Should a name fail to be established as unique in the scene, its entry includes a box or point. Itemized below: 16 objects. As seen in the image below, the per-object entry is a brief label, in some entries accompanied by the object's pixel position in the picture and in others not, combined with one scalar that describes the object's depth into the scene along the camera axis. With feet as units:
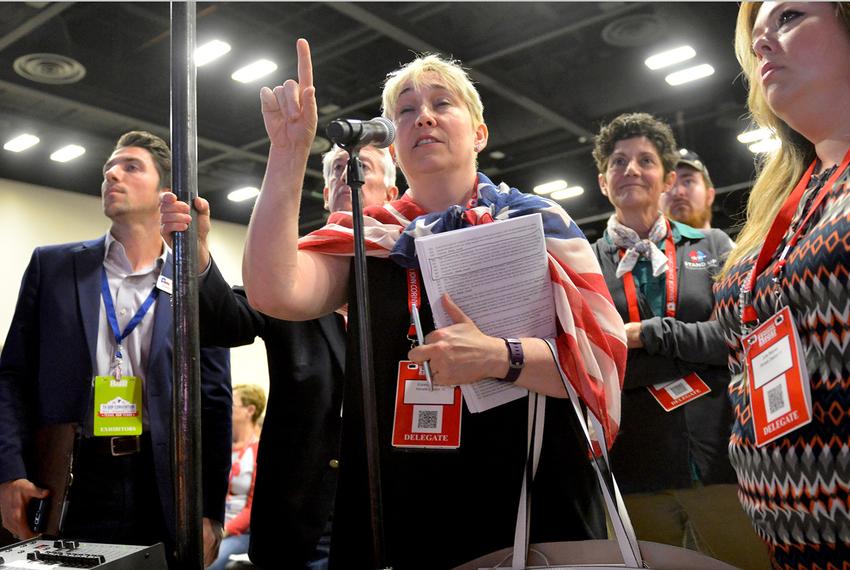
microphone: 3.77
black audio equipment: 3.11
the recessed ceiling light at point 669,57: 18.03
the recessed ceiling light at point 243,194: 25.59
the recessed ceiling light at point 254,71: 17.37
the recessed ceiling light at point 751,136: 21.39
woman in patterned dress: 3.29
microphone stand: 3.47
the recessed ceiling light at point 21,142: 20.51
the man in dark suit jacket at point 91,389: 6.36
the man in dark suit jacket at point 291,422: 6.28
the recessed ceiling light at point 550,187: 26.32
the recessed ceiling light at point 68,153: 21.39
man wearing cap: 10.36
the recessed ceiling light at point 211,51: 16.33
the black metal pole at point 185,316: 3.42
